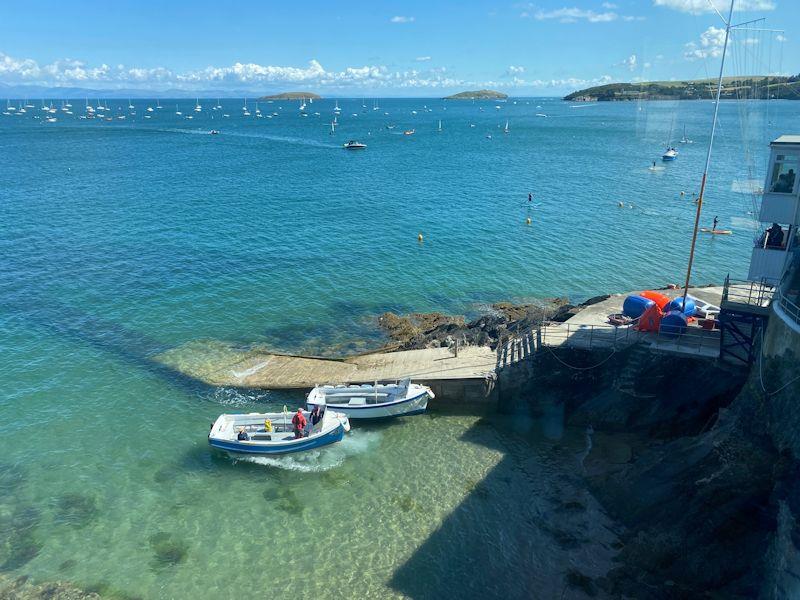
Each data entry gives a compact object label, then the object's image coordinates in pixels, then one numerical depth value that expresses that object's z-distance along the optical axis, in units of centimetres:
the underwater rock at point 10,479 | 2006
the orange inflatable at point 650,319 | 2325
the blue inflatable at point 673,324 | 2239
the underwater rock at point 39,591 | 1596
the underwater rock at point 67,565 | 1696
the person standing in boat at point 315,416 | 2250
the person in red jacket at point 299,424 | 2198
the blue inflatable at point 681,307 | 2338
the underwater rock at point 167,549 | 1727
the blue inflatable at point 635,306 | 2445
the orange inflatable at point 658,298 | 2475
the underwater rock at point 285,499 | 1917
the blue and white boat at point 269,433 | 2142
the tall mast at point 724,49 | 1995
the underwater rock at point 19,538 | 1720
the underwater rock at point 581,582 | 1548
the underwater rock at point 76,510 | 1875
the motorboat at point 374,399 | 2320
